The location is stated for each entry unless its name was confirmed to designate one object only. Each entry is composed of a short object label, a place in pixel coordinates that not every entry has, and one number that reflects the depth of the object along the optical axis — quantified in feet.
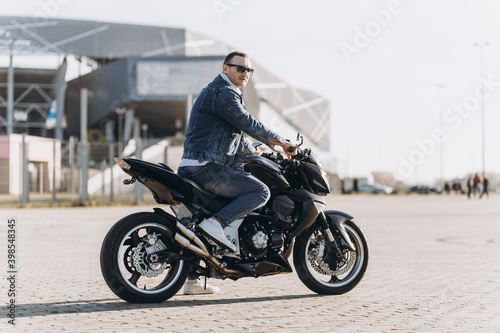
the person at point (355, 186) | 198.80
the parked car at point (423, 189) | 226.99
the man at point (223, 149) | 16.85
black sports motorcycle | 16.33
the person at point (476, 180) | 130.41
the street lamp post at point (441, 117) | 246.06
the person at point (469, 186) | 135.71
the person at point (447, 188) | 212.84
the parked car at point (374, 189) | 222.56
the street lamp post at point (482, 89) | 172.35
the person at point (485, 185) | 138.41
